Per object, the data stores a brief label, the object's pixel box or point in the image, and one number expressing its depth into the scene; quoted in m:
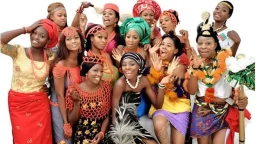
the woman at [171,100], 5.27
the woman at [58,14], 5.73
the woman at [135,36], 5.52
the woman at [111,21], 5.89
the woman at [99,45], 5.38
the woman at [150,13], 6.02
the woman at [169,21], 5.91
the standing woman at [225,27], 6.07
